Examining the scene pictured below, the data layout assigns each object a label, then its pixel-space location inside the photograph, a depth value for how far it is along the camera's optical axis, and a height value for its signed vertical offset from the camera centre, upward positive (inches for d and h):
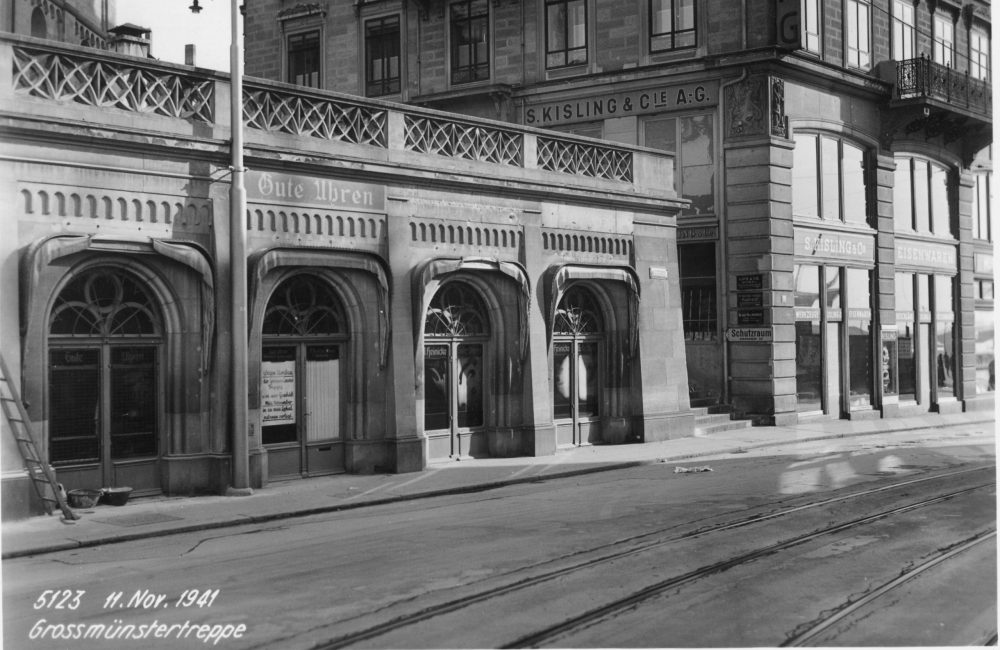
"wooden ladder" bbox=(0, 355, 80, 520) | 560.7 -37.3
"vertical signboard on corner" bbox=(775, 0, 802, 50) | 1132.5 +341.3
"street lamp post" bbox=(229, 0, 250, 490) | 663.1 +51.1
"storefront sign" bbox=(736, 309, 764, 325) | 1154.0 +50.6
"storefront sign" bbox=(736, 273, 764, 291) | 1155.3 +85.7
